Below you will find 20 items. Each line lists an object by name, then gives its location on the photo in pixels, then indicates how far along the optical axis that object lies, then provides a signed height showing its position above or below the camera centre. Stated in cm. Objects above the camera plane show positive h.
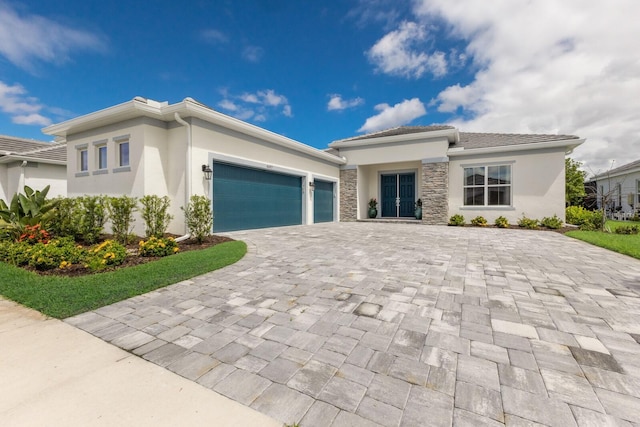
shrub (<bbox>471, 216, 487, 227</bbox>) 1252 -54
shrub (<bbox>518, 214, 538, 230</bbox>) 1152 -55
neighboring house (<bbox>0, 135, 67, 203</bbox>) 1259 +201
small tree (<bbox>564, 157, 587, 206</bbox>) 2119 +239
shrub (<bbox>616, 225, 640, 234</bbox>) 962 -70
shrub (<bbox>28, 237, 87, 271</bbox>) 469 -87
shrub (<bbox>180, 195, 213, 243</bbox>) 754 -22
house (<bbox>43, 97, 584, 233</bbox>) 845 +181
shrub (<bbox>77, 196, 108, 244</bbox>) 719 -22
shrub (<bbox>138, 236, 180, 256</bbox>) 577 -85
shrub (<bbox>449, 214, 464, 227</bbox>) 1286 -47
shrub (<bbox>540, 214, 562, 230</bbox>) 1128 -49
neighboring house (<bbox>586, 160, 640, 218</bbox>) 1839 +143
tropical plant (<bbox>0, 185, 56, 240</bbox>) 644 -10
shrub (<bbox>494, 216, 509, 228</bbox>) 1195 -52
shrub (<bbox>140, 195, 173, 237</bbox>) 732 -16
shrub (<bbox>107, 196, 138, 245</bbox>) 702 -16
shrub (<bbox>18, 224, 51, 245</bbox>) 608 -62
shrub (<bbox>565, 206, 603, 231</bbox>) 1078 -33
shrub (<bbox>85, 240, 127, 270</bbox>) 466 -87
